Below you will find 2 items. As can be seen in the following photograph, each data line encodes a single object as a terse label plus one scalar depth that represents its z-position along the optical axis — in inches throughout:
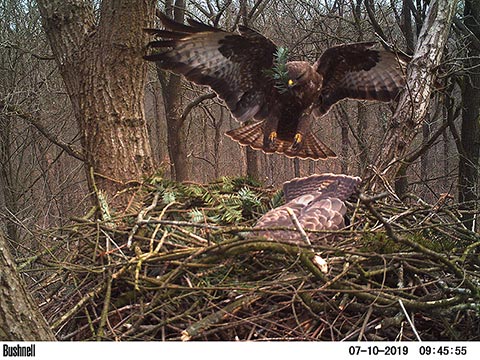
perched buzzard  98.9
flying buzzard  146.4
